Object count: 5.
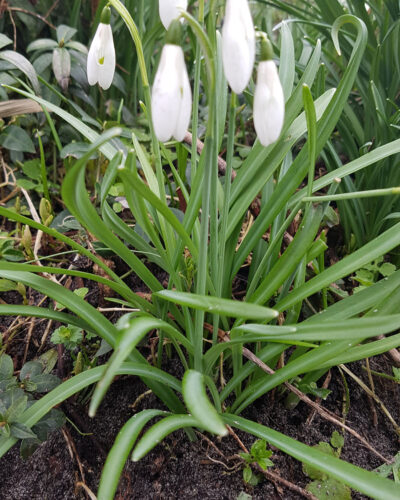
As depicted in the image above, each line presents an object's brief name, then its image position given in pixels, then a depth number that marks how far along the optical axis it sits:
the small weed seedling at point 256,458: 0.16
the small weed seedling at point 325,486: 0.16
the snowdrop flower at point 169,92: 0.11
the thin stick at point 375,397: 0.19
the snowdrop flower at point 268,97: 0.11
